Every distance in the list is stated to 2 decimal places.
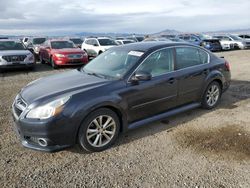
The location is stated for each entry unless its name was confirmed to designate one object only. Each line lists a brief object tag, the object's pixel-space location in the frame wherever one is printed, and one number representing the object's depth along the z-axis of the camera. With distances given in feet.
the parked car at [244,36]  91.86
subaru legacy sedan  11.02
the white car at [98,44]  50.58
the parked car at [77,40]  73.72
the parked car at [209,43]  73.54
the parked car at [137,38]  84.33
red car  39.90
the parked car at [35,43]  54.80
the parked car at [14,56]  35.29
